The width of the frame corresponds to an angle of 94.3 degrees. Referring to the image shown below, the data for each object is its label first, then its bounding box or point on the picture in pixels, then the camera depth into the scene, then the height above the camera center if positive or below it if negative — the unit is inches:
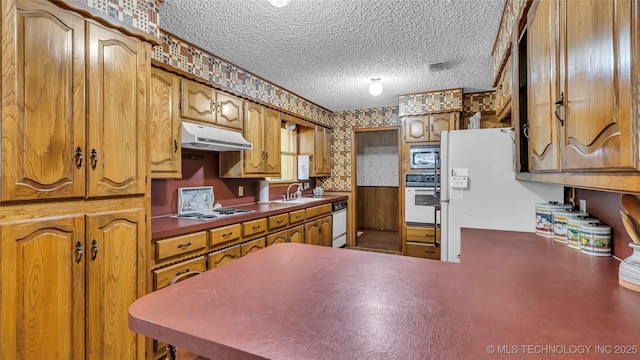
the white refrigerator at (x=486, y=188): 84.1 -2.7
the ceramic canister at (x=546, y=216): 70.9 -9.3
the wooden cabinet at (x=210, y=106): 97.9 +27.5
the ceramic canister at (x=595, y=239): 53.3 -11.3
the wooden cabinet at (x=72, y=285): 48.1 -18.9
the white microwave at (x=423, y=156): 159.0 +13.0
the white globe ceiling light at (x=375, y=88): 133.8 +41.7
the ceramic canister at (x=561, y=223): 64.2 -9.9
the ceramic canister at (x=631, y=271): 39.0 -12.6
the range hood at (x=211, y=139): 94.3 +14.7
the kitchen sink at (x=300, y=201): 154.9 -10.8
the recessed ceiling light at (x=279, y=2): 61.4 +37.1
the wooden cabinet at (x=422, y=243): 153.2 -33.1
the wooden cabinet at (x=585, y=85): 25.7 +10.5
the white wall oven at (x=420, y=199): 155.2 -10.2
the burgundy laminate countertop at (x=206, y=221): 78.6 -12.3
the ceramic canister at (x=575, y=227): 57.6 -9.9
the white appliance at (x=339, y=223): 180.1 -27.2
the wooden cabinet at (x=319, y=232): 149.5 -27.3
